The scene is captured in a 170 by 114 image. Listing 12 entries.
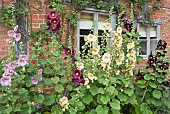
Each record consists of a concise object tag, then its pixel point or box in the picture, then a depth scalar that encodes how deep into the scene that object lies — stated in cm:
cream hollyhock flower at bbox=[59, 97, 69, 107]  265
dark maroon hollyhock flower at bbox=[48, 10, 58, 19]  276
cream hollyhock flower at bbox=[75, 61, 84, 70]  280
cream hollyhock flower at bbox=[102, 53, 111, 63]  284
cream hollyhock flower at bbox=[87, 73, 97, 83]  280
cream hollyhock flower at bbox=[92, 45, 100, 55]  293
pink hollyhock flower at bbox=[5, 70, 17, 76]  241
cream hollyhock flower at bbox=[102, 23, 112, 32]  306
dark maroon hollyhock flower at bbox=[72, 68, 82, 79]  267
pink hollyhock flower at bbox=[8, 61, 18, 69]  245
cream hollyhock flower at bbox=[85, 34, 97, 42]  291
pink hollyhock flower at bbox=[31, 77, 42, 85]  261
